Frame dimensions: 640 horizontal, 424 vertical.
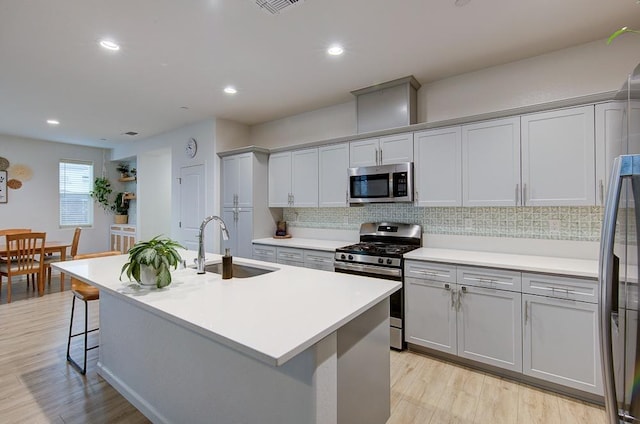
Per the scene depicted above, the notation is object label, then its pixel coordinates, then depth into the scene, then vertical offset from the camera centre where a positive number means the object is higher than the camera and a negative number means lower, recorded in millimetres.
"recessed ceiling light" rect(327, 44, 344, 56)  2619 +1426
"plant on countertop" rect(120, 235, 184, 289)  1666 -283
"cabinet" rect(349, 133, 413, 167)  3219 +685
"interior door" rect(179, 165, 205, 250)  4852 +160
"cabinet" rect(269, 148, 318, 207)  4000 +468
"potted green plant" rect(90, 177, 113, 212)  6902 +490
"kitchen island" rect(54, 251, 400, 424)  1178 -676
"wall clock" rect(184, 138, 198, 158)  4926 +1065
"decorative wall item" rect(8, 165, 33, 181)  5777 +795
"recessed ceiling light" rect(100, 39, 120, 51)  2516 +1421
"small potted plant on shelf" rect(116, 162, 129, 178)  7266 +1059
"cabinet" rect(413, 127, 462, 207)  2934 +447
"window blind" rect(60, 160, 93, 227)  6516 +440
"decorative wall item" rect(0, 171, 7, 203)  5656 +509
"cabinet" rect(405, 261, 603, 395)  2119 -852
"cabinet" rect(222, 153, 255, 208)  4273 +471
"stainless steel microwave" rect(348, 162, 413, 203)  3184 +317
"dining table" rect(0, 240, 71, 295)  4590 -567
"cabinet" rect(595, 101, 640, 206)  975 +280
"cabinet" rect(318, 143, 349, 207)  3699 +466
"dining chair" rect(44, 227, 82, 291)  5188 -769
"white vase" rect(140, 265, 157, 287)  1673 -342
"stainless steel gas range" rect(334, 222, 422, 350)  2898 -430
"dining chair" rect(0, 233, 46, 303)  4238 -609
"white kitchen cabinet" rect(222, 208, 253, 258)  4266 -256
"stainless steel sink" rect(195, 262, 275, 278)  2342 -449
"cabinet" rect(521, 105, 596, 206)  2355 +433
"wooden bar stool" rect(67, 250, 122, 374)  2560 -688
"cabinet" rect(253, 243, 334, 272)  3482 -537
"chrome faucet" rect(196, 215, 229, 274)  1992 -264
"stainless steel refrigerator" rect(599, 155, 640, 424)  934 -269
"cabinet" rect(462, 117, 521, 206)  2650 +439
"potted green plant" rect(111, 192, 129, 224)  7016 +102
